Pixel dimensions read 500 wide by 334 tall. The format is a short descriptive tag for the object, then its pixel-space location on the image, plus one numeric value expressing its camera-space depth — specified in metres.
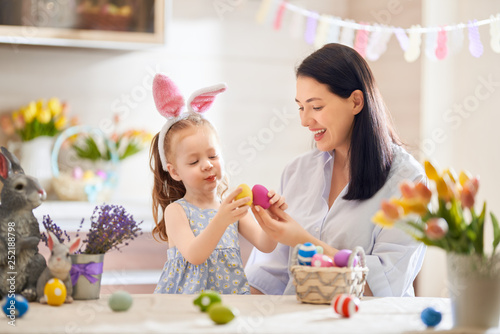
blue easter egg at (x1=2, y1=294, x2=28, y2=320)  1.23
